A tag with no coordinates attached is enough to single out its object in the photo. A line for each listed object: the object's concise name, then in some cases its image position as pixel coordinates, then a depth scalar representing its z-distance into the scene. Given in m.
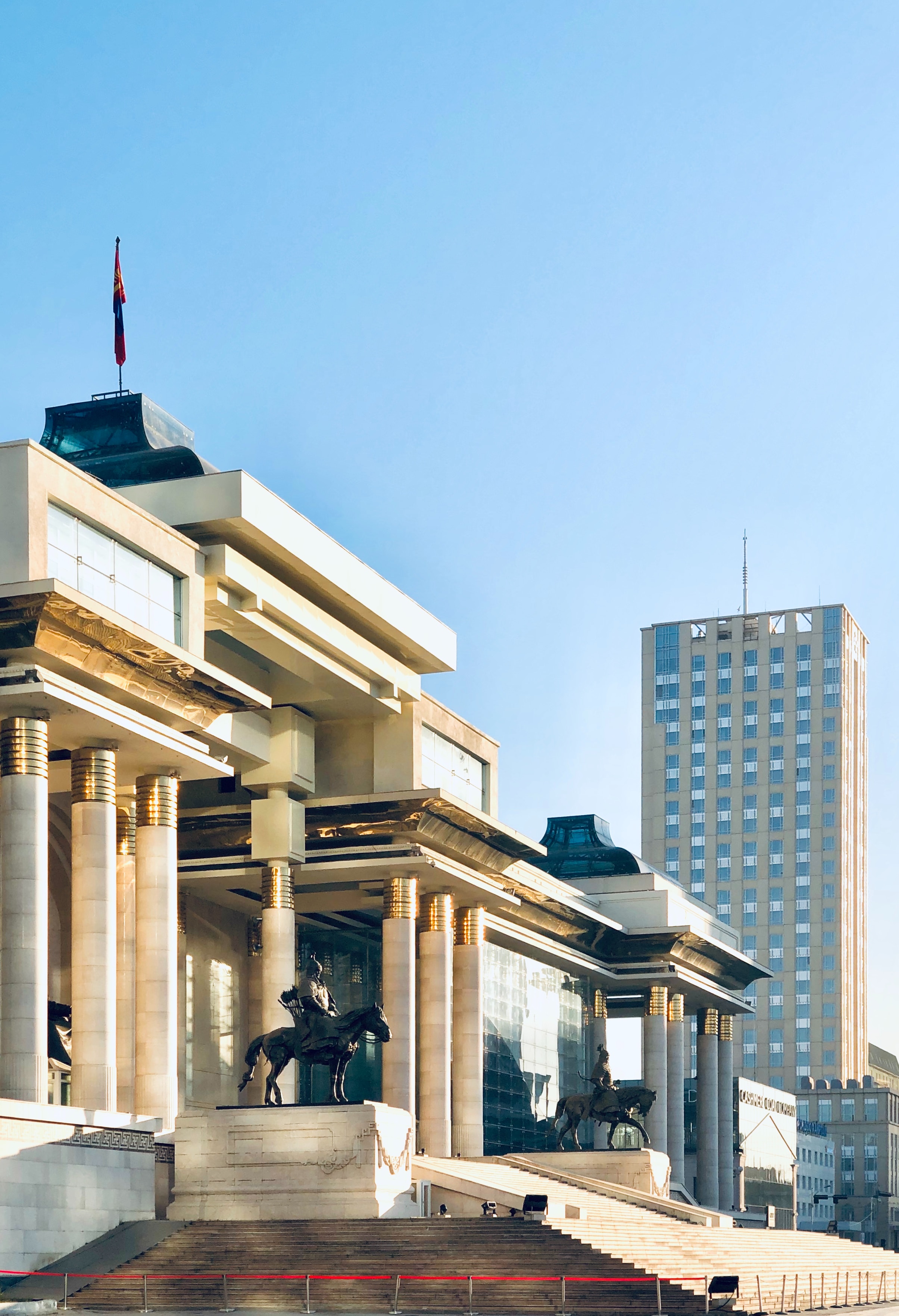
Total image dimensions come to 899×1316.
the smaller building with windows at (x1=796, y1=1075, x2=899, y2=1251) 163.50
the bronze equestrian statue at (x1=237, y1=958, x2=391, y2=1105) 49.28
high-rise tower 174.25
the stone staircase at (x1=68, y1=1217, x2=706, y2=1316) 40.25
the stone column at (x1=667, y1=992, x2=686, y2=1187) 96.50
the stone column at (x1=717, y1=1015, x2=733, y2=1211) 103.56
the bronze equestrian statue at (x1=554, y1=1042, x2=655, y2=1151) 66.00
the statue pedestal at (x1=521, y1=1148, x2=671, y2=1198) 68.75
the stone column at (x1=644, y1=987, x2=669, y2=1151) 94.50
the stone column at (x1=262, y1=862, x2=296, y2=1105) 60.84
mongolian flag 59.31
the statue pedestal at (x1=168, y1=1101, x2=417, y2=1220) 47.03
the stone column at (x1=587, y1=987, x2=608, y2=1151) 92.81
